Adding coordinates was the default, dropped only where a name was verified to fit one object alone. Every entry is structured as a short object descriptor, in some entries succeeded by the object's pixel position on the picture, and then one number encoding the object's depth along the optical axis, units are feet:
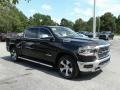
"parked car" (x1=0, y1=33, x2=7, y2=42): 43.78
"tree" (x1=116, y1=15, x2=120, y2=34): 123.84
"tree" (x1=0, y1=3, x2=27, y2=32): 71.50
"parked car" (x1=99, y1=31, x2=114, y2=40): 46.71
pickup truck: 10.10
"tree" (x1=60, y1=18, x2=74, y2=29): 146.73
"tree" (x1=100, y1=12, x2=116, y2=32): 122.91
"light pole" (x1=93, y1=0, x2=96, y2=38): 28.99
